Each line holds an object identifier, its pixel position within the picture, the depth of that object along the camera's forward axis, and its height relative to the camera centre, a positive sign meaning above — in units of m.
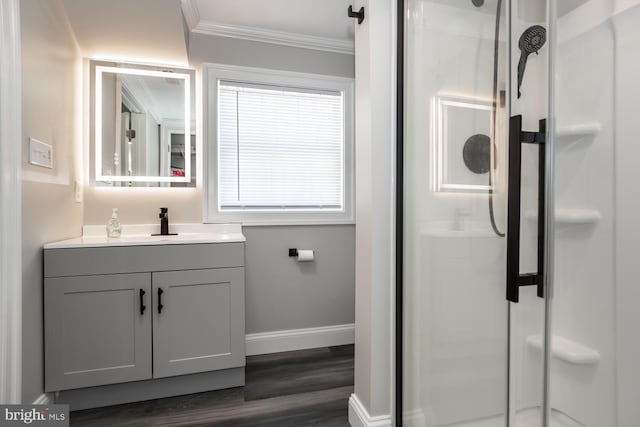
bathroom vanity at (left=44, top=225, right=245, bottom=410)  1.65 -0.58
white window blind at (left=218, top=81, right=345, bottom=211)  2.38 +0.48
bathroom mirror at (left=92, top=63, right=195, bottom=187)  2.14 +0.58
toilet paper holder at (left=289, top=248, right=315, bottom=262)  2.43 -0.33
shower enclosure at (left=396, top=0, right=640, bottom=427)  0.84 -0.01
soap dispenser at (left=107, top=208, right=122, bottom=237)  2.04 -0.10
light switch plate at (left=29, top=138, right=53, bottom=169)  1.47 +0.27
